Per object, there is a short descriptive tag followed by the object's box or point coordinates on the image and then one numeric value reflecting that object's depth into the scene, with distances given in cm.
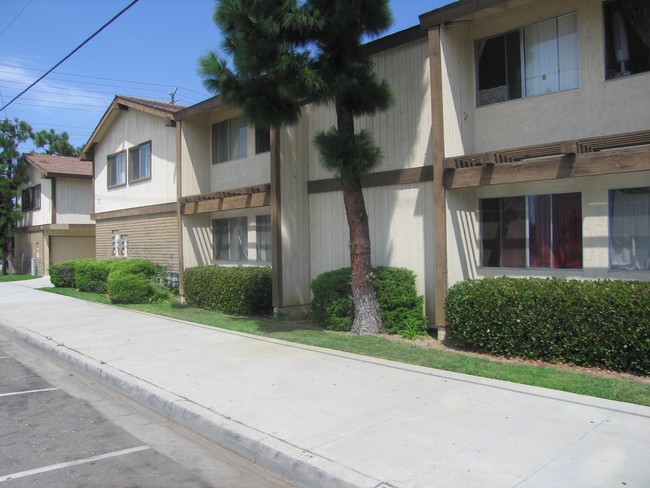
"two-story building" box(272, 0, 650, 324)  831
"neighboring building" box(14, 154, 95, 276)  2805
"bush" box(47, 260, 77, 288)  2239
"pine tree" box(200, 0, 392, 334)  905
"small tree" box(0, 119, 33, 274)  3092
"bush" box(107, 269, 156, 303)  1580
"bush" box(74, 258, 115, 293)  1959
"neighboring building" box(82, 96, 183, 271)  1742
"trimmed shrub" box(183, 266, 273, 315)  1301
